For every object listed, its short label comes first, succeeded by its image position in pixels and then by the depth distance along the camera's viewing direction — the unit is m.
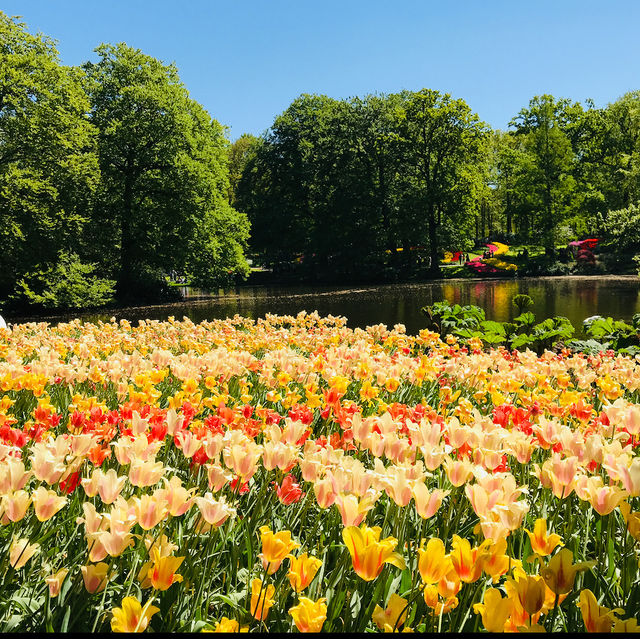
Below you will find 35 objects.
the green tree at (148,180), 27.45
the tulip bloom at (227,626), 1.17
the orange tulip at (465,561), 1.16
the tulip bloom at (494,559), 1.17
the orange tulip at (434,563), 1.15
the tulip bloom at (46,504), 1.44
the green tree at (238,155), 57.09
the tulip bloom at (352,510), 1.31
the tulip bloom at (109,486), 1.51
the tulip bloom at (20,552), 1.38
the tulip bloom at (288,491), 1.71
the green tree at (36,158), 21.92
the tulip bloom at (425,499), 1.40
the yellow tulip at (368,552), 1.14
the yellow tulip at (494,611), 1.05
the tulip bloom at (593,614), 1.08
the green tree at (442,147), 37.88
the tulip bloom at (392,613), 1.17
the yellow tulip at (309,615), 1.09
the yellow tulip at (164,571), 1.21
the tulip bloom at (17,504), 1.39
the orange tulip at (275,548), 1.25
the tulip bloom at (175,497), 1.42
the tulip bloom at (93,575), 1.27
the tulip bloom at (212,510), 1.40
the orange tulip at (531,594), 1.07
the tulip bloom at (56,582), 1.25
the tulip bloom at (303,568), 1.23
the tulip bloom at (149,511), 1.36
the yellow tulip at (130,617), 1.11
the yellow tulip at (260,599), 1.22
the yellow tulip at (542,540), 1.28
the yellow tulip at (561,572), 1.11
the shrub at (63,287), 22.80
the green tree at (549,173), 40.12
